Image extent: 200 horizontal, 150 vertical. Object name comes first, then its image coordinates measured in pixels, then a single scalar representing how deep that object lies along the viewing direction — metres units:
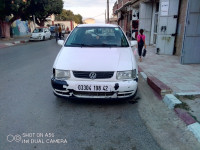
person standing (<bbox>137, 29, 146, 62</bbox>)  7.45
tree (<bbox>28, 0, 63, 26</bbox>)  20.49
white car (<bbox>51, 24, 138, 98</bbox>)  3.15
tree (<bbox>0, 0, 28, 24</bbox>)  17.17
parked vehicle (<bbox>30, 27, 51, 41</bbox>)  19.93
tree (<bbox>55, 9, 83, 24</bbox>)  66.22
